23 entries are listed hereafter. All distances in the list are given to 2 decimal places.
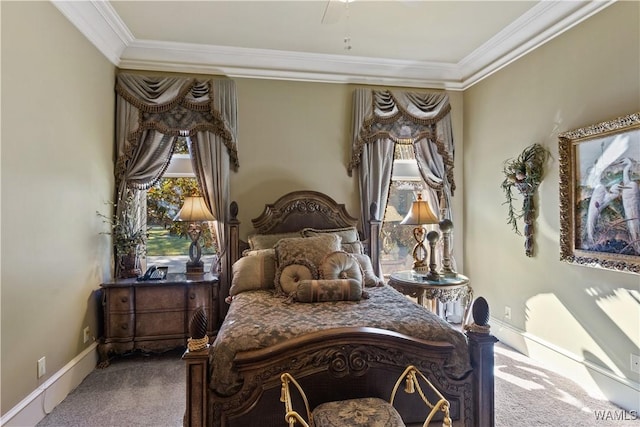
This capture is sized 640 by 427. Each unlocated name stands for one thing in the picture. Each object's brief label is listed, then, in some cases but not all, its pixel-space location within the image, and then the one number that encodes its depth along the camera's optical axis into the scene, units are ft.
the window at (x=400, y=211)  13.67
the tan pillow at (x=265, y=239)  10.77
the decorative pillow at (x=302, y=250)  9.00
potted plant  10.82
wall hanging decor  10.16
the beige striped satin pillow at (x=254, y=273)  9.27
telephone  10.61
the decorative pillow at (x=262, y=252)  9.72
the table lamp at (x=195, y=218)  11.03
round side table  10.12
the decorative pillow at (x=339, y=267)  8.67
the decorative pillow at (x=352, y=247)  10.75
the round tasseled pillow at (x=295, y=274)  8.55
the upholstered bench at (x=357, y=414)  5.07
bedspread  5.69
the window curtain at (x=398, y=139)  12.70
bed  5.60
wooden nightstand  10.00
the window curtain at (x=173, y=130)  11.27
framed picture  7.57
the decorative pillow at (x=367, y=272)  9.75
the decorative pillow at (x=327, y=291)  7.99
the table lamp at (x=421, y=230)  10.77
